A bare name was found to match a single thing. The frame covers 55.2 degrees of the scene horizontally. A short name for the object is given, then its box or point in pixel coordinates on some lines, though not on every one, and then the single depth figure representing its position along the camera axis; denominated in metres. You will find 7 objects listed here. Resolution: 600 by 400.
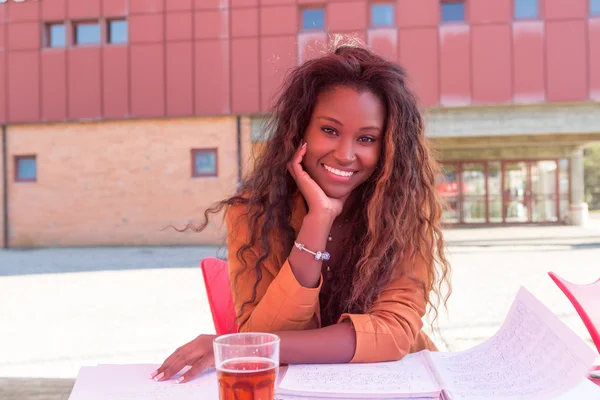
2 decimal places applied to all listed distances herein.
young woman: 1.71
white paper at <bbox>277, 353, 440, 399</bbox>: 1.21
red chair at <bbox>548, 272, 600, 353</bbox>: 2.06
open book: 1.19
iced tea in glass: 1.02
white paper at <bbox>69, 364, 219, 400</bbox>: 1.26
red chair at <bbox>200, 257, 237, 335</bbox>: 2.31
